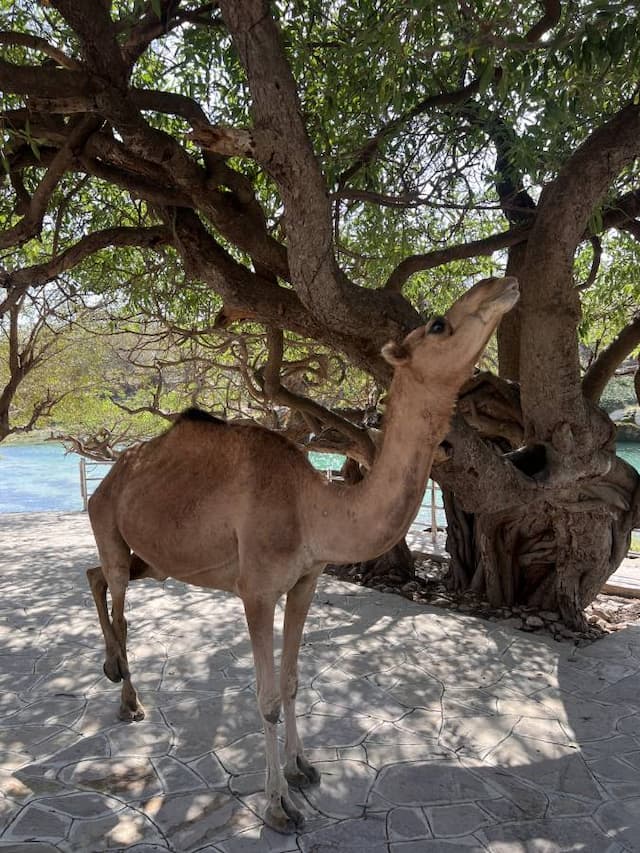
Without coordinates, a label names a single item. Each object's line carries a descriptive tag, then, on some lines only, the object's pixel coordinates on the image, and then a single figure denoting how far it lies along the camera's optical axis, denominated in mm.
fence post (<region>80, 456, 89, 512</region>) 13281
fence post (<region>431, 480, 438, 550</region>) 9977
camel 2348
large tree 3334
